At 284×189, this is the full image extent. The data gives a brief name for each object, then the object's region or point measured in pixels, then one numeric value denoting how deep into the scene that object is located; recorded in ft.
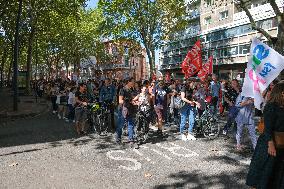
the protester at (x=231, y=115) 21.34
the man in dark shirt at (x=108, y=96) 24.78
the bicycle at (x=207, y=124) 21.10
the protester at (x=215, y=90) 31.38
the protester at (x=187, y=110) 20.04
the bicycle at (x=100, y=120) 22.98
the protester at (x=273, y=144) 8.82
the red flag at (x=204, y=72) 32.43
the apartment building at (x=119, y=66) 168.12
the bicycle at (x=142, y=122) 19.92
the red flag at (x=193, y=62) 32.69
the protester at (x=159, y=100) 21.48
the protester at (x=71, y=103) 26.63
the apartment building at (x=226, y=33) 82.64
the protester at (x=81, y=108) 22.17
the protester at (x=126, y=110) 18.45
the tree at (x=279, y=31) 25.56
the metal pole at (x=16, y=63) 35.46
